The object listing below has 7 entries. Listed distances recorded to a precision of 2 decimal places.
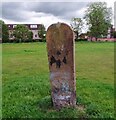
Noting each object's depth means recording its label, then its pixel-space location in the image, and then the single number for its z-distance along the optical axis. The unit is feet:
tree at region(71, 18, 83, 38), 121.47
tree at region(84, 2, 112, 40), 110.16
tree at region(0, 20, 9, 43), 99.98
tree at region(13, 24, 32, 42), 109.74
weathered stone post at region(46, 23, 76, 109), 9.80
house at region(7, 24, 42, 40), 146.90
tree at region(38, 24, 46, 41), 121.50
